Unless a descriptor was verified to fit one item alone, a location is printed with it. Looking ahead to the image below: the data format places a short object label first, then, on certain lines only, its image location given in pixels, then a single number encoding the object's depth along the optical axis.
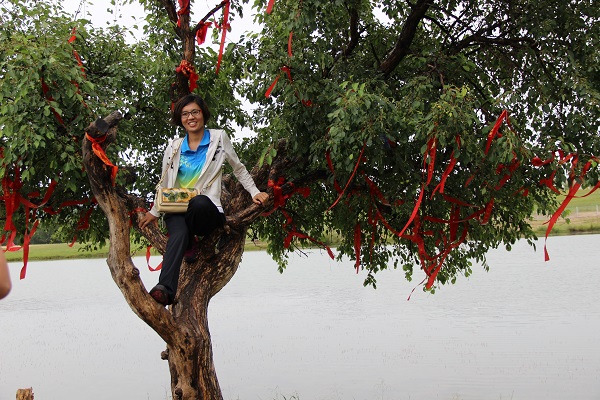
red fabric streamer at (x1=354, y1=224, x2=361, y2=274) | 9.13
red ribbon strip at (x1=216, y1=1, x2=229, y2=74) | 7.73
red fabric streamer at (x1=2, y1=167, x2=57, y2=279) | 7.65
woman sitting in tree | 5.93
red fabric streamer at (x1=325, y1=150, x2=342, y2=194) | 7.22
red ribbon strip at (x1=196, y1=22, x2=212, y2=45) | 7.91
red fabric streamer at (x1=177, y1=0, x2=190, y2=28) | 7.46
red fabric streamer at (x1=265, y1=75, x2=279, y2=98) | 7.09
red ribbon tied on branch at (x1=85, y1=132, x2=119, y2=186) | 5.91
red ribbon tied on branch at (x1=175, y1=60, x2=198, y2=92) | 7.48
